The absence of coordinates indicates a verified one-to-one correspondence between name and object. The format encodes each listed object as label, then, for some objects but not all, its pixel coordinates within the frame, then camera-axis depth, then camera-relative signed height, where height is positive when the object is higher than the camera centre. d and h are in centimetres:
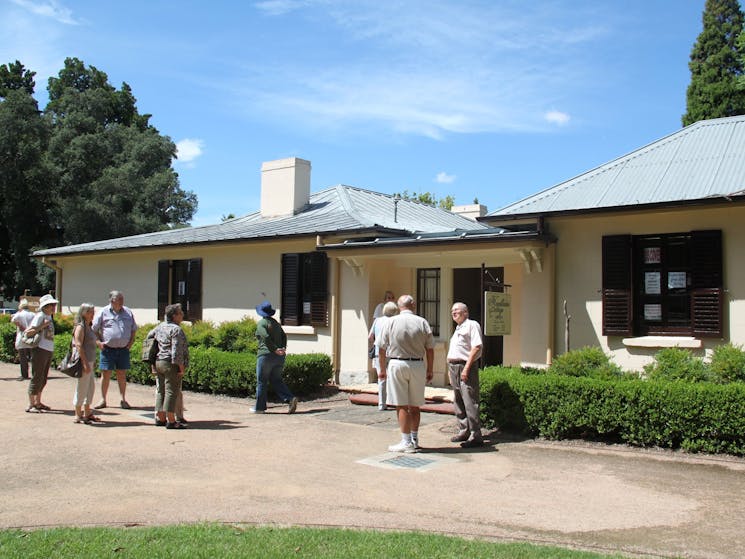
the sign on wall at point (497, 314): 927 -2
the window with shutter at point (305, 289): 1355 +45
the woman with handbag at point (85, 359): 922 -64
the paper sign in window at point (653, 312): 1000 +1
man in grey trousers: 829 -74
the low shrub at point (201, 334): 1426 -48
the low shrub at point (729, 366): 834 -63
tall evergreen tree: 2505 +916
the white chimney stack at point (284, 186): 1656 +300
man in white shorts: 789 -64
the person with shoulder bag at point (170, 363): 910 -68
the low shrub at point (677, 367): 858 -68
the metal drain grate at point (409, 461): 730 -161
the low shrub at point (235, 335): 1370 -48
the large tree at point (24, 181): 3077 +580
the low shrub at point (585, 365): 918 -70
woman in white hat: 1028 -63
